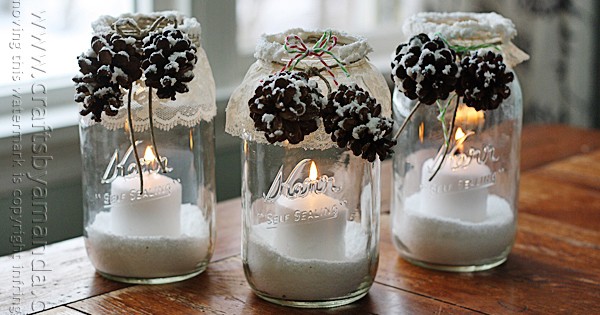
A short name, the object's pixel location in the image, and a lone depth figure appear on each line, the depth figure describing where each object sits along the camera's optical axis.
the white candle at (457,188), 0.95
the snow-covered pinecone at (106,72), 0.87
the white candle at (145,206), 0.91
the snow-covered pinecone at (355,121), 0.83
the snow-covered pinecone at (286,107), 0.82
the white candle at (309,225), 0.86
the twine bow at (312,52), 0.86
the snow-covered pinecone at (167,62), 0.87
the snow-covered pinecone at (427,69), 0.88
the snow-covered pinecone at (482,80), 0.90
